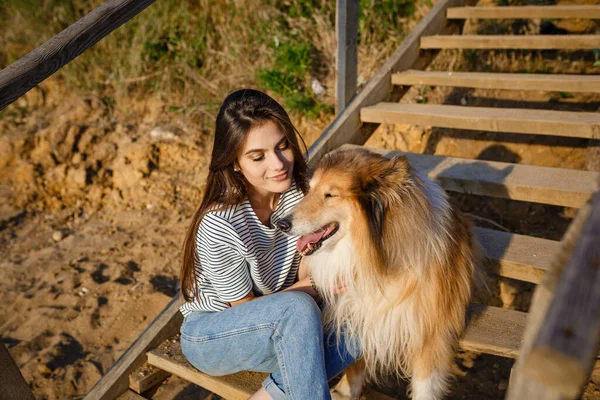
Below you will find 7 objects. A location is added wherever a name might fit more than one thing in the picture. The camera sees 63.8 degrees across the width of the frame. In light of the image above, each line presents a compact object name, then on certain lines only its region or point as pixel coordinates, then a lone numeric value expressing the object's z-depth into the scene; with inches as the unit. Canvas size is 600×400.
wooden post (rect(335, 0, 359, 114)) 122.5
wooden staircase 84.3
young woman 70.8
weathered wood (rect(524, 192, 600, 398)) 24.7
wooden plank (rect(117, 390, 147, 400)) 92.1
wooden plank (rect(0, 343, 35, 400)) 65.2
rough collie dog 72.5
